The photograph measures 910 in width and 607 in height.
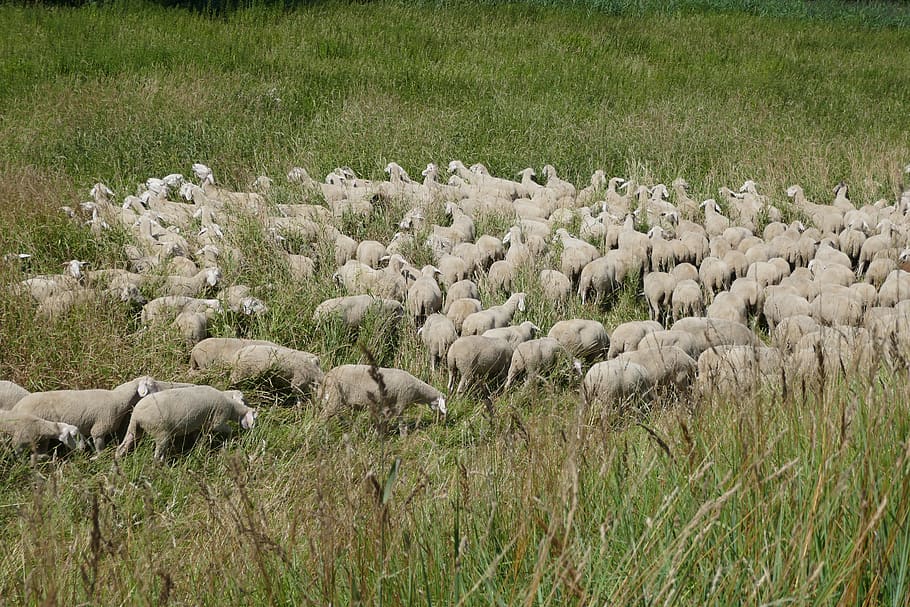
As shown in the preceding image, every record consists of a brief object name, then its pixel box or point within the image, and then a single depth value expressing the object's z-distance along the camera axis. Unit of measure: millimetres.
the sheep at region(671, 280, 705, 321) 13273
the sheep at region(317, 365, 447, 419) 9672
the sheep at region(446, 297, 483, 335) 12312
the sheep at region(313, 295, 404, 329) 11852
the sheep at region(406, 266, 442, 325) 12570
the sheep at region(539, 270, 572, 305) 13437
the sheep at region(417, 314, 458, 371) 11461
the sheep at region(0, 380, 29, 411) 9000
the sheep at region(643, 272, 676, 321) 13703
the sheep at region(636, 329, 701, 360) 11148
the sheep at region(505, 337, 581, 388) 10734
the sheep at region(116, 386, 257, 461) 8617
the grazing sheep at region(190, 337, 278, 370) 10602
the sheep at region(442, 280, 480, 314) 12906
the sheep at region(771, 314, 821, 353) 11477
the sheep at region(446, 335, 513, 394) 10648
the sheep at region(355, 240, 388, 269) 14469
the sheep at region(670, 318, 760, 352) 11484
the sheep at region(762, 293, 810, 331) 12672
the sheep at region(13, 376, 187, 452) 8687
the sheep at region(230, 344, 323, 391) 10359
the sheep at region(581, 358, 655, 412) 9578
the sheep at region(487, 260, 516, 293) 13799
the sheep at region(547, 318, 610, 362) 11586
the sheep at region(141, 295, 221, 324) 11344
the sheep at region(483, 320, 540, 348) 11281
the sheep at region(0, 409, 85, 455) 8164
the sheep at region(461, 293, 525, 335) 11867
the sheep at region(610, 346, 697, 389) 10328
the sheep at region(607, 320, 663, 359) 11570
